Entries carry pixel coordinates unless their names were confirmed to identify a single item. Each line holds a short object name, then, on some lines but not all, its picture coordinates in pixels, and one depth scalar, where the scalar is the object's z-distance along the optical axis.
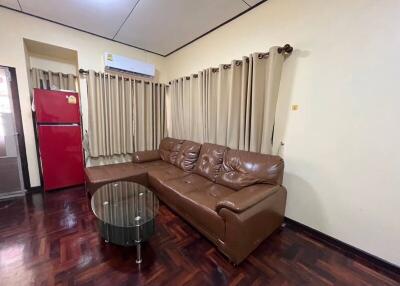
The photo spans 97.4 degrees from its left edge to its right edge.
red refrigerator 2.64
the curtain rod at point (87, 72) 2.92
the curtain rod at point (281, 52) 1.91
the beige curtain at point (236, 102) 2.08
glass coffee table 1.48
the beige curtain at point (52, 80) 2.94
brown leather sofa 1.45
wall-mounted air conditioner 3.04
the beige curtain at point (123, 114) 3.09
